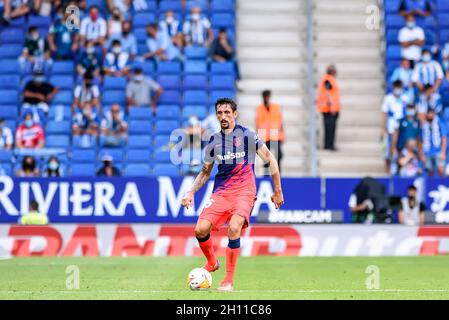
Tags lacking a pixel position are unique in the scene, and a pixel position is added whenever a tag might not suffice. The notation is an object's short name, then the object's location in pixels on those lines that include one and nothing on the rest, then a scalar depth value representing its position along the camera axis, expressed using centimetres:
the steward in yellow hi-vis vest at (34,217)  2303
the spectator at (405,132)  2595
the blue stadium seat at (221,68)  2811
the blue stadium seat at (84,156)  2636
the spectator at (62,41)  2845
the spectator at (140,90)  2722
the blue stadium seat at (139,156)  2644
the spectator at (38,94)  2722
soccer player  1373
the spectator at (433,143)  2577
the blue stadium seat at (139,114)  2717
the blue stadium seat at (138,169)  2612
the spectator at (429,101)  2659
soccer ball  1364
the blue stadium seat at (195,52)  2853
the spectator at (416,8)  2903
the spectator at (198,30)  2852
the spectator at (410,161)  2552
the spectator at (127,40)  2823
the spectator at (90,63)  2780
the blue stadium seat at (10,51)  2888
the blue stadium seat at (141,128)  2697
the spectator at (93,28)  2836
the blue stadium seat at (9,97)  2789
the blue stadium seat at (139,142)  2667
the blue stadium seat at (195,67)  2828
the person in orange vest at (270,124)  2473
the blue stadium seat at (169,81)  2798
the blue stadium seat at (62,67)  2831
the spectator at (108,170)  2473
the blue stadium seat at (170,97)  2772
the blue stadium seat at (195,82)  2802
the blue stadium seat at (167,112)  2719
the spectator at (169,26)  2831
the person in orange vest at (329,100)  2623
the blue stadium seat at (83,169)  2612
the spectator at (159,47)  2835
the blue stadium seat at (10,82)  2811
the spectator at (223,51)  2809
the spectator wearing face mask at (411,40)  2816
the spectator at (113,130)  2648
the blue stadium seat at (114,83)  2780
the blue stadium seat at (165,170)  2567
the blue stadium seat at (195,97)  2764
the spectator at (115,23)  2839
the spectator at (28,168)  2497
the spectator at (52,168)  2500
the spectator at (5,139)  2611
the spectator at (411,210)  2355
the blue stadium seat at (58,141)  2662
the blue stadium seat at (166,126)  2678
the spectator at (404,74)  2736
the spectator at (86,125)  2656
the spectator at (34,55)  2817
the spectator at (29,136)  2600
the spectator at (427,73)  2727
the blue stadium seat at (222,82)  2792
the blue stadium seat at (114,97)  2756
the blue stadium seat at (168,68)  2820
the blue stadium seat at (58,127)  2694
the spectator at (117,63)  2798
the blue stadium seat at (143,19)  2922
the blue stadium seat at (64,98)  2761
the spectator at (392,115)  2623
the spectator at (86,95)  2709
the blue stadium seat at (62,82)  2791
